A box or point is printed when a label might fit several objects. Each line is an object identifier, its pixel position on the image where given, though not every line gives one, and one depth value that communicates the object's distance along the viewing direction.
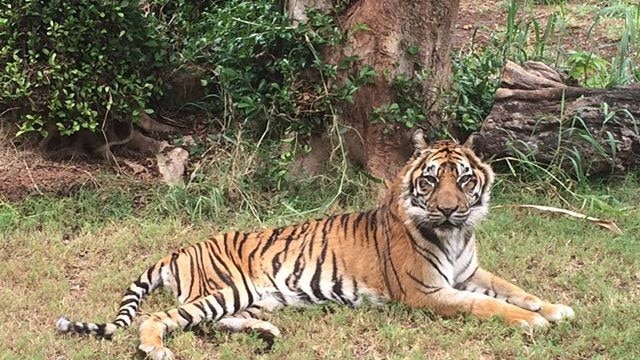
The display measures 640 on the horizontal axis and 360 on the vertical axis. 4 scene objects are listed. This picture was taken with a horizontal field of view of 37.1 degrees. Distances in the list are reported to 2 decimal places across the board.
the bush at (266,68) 7.49
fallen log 7.59
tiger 5.38
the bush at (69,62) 7.47
